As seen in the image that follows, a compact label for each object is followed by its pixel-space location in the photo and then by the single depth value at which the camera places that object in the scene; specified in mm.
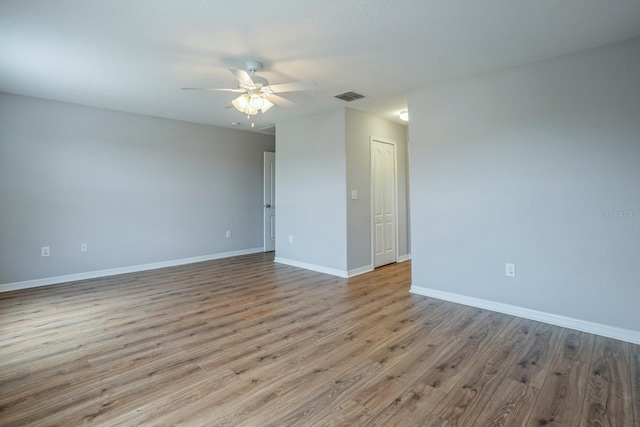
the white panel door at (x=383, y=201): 4977
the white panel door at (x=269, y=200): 6428
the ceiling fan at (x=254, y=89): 2714
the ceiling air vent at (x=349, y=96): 3858
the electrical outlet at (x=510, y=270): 3054
